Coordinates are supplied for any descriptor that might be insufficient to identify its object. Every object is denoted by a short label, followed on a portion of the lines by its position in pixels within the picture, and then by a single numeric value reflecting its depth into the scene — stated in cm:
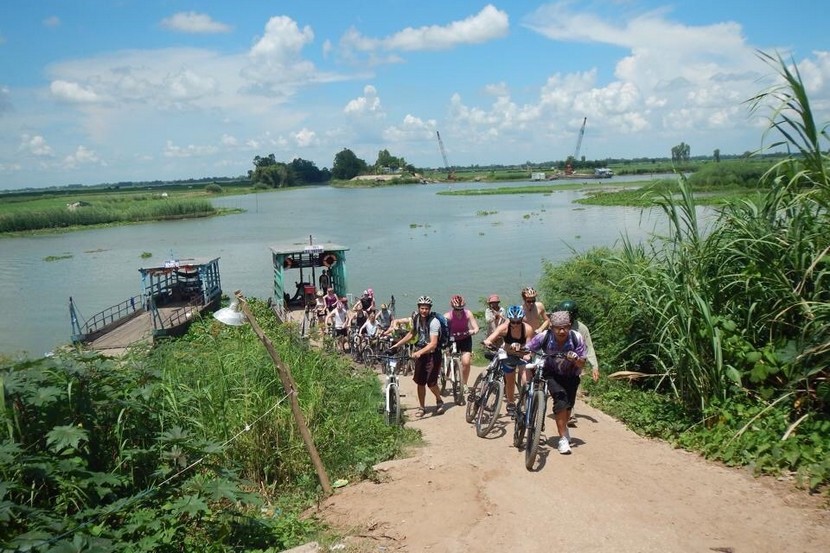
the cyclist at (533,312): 808
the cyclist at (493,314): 919
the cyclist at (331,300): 1471
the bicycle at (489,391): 684
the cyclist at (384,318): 1223
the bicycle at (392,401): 766
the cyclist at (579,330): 694
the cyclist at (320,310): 1493
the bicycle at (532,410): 571
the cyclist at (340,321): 1355
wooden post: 553
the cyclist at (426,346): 745
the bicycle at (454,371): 853
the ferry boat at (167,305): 1825
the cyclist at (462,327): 825
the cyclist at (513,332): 708
